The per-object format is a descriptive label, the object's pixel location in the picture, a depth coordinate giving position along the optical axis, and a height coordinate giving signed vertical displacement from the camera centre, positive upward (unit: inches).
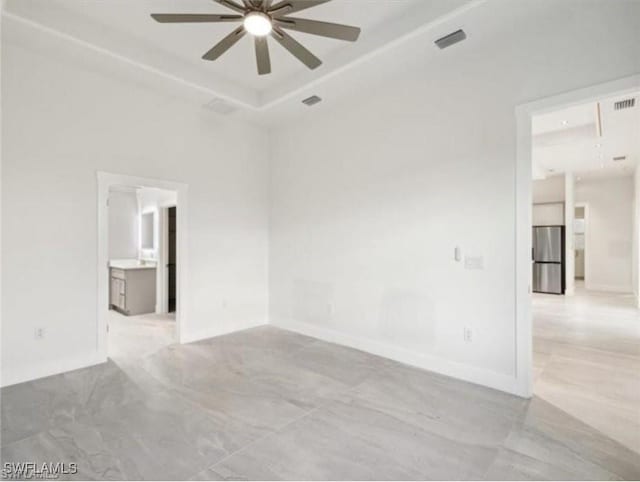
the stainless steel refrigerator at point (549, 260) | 345.4 -19.9
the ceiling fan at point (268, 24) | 91.1 +62.5
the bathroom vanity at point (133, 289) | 242.7 -36.8
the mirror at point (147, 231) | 304.0 +7.7
